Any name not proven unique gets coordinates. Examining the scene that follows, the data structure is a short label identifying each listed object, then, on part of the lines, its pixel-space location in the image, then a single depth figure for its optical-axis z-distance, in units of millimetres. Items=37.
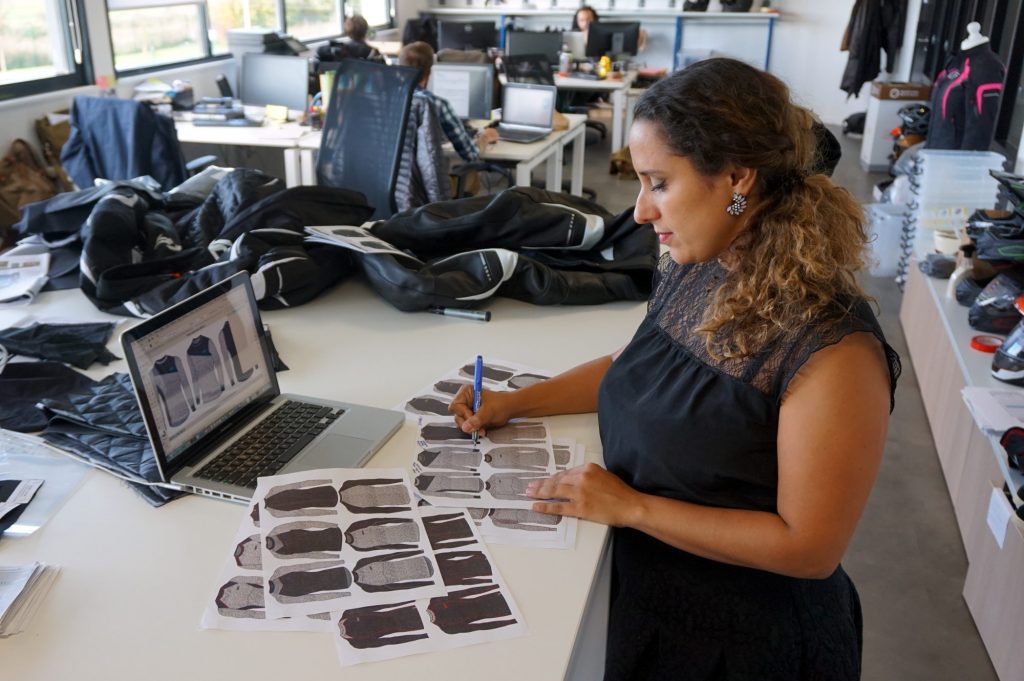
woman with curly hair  1109
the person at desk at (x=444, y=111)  4086
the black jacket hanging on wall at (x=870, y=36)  8227
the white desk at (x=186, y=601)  963
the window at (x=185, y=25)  5398
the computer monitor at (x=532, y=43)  7113
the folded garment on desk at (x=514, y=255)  1968
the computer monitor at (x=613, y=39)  8039
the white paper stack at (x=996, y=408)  2273
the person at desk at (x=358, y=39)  6648
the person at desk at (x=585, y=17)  8336
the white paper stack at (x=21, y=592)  1020
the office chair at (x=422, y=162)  3897
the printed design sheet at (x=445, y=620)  998
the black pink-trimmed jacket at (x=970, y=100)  4457
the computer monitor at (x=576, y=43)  8125
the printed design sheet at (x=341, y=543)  1073
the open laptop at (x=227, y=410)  1244
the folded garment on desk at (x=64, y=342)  1731
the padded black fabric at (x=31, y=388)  1478
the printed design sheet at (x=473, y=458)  1284
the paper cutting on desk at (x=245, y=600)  1022
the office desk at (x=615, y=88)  7094
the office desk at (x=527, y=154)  4316
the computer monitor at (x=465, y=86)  5066
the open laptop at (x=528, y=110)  4922
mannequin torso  4555
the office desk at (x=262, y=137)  4316
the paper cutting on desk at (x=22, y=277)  2058
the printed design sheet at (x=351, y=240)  1997
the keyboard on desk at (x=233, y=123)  4688
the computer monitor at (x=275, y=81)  5109
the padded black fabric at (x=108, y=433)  1301
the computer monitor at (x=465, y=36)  8086
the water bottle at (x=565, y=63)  7648
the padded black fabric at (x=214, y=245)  1954
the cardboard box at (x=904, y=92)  6957
